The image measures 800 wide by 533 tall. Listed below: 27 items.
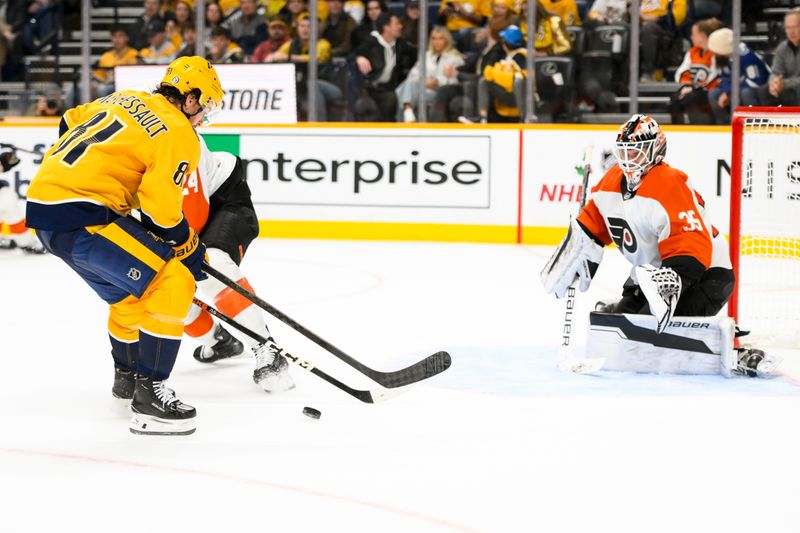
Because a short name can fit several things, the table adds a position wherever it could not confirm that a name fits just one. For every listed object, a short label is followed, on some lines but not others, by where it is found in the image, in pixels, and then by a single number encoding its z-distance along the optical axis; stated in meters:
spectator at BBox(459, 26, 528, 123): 15.98
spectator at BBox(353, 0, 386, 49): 17.03
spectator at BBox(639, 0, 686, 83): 15.62
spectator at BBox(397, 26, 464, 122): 16.45
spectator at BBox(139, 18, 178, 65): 18.14
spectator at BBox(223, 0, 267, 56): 17.78
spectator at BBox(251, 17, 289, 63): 17.55
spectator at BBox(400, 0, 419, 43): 16.58
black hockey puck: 6.62
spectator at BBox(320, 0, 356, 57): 17.08
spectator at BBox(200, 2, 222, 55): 17.61
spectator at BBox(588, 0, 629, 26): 15.89
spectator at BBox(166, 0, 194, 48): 17.81
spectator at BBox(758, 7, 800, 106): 14.66
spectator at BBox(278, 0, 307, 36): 17.37
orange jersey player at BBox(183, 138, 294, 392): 7.37
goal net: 8.71
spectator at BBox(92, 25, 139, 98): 18.09
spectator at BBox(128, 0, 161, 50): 18.50
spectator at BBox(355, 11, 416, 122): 16.61
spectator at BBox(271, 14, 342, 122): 16.84
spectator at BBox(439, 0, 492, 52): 16.80
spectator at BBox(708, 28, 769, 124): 15.07
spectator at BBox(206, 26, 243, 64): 17.55
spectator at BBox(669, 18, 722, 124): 15.45
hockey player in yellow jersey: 6.11
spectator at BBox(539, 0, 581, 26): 16.12
